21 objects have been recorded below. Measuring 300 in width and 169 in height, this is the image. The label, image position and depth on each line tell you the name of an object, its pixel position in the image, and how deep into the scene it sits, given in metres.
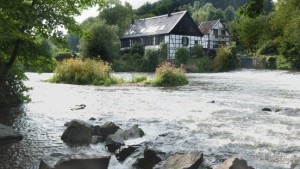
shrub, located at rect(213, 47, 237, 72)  51.08
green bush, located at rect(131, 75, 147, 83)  30.30
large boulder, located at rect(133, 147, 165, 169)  7.07
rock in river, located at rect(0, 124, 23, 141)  8.99
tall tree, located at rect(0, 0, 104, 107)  9.14
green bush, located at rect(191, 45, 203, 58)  57.66
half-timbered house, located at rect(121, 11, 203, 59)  59.78
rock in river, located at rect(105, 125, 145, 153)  8.41
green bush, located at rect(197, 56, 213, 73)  52.06
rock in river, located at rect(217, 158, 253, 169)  5.93
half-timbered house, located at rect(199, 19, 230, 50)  72.83
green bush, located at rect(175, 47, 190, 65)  53.56
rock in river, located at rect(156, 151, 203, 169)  6.48
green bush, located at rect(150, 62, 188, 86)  27.81
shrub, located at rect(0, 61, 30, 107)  14.35
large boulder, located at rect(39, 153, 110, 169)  6.40
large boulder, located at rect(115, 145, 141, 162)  7.64
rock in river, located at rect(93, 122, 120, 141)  9.65
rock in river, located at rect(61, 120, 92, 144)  9.01
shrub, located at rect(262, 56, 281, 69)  47.28
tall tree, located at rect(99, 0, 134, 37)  87.32
